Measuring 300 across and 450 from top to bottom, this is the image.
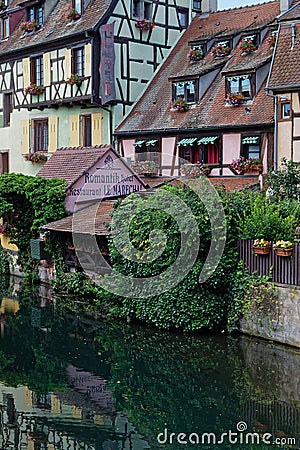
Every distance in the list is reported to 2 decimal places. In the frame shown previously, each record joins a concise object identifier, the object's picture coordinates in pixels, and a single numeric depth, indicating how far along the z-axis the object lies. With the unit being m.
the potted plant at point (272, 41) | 20.78
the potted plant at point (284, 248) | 13.02
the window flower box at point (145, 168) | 22.28
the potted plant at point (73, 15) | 24.45
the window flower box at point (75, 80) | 23.38
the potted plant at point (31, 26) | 26.41
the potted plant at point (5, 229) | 21.44
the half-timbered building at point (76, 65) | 23.25
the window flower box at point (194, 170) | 20.69
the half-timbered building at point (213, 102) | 20.12
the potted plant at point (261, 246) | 13.45
